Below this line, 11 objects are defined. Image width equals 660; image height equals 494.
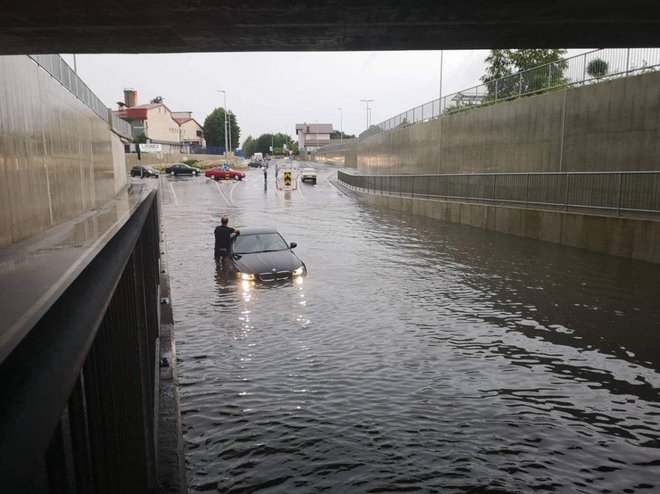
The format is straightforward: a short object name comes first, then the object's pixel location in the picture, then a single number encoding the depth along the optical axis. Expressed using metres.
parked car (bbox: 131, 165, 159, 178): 70.06
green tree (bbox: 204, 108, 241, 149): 144.40
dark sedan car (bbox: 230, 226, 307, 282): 12.75
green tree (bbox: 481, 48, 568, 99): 23.22
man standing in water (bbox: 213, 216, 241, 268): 14.49
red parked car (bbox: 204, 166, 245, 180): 64.75
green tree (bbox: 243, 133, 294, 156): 194.75
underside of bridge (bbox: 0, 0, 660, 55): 7.74
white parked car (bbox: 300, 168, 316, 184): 57.44
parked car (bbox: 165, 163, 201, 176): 70.94
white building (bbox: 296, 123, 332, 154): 190.50
